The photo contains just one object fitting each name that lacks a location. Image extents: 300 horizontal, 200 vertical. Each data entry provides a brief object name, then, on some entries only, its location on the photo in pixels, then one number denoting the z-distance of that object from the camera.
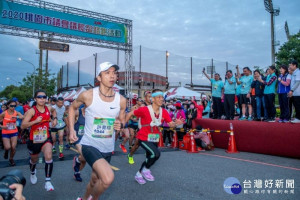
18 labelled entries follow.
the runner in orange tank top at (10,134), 7.26
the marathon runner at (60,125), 8.21
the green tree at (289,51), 23.14
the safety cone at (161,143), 10.89
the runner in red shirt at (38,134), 4.95
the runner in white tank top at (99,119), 3.28
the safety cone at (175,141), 10.58
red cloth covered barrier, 7.42
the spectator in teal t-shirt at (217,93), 10.30
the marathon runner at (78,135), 4.84
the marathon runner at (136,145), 6.58
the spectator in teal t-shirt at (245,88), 9.26
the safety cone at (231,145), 8.88
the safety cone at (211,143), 9.64
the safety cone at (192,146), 9.21
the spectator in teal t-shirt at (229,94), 9.70
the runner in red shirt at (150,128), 5.14
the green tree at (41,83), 34.75
